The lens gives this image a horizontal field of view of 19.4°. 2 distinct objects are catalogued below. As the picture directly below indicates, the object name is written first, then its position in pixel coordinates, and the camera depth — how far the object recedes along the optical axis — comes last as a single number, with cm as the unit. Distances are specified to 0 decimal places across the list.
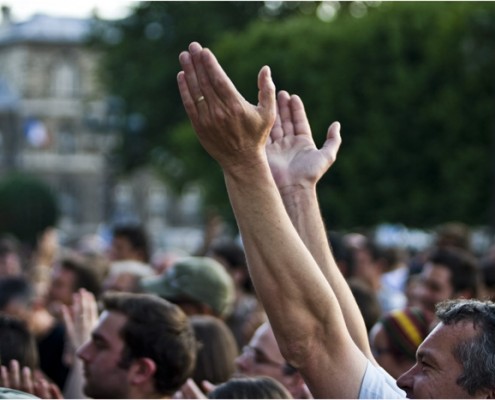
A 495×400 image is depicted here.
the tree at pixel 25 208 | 5547
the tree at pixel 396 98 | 3397
